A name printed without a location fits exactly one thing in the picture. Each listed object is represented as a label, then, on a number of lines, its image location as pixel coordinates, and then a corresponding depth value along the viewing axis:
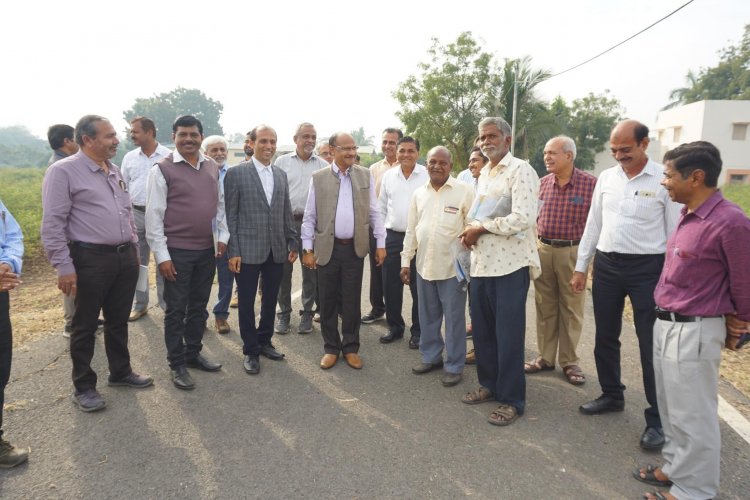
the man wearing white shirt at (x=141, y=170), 5.39
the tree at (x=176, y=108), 90.12
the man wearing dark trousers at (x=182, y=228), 3.86
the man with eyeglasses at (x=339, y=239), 4.46
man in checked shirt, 4.26
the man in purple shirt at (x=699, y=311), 2.40
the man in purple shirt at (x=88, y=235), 3.34
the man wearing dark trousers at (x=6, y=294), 2.83
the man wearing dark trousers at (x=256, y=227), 4.30
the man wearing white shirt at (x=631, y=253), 3.21
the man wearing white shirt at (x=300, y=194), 5.46
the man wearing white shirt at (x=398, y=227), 5.08
